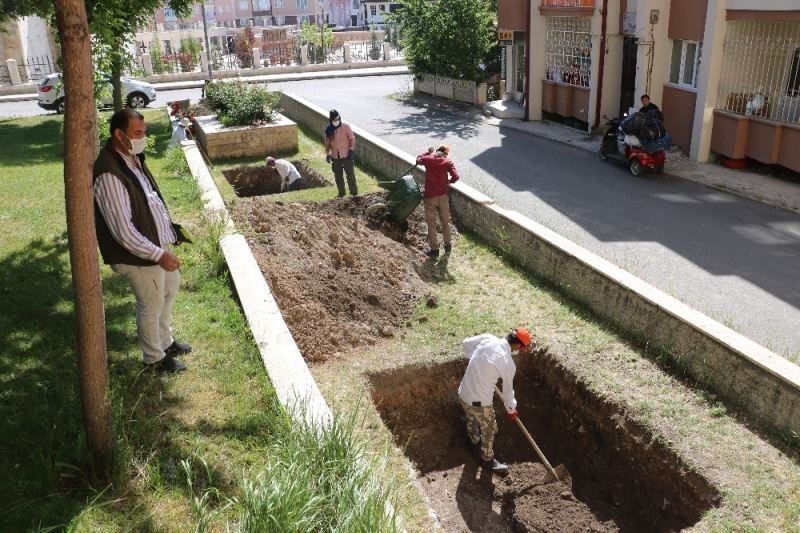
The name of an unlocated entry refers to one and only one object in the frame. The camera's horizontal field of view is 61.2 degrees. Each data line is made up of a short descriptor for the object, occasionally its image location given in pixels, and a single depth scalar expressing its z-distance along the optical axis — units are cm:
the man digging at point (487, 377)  583
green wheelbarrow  1033
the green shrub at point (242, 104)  1653
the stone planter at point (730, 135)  1313
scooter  1323
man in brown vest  457
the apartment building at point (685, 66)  1288
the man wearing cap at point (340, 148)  1194
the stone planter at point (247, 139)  1564
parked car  2469
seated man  1360
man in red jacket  962
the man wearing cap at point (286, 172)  1360
